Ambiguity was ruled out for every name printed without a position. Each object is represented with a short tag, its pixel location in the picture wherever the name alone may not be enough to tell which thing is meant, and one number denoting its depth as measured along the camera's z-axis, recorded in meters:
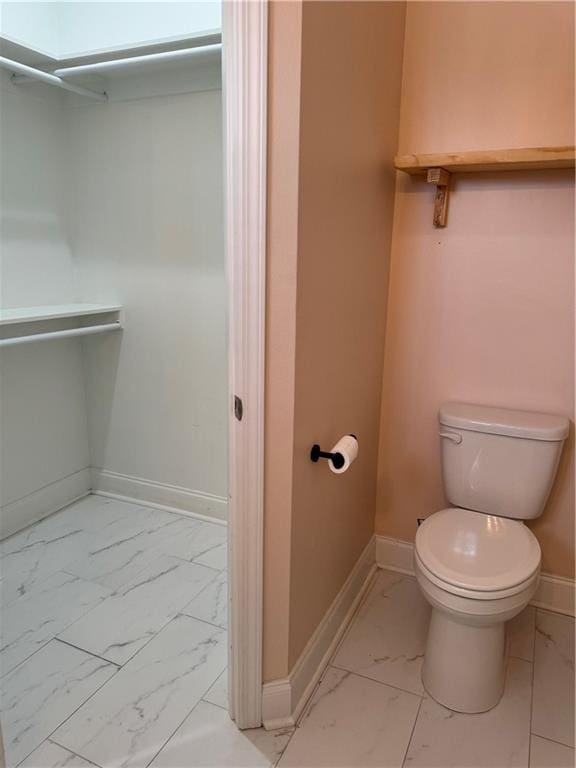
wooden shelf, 1.56
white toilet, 1.49
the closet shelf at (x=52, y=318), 2.10
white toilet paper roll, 1.39
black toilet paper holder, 1.39
